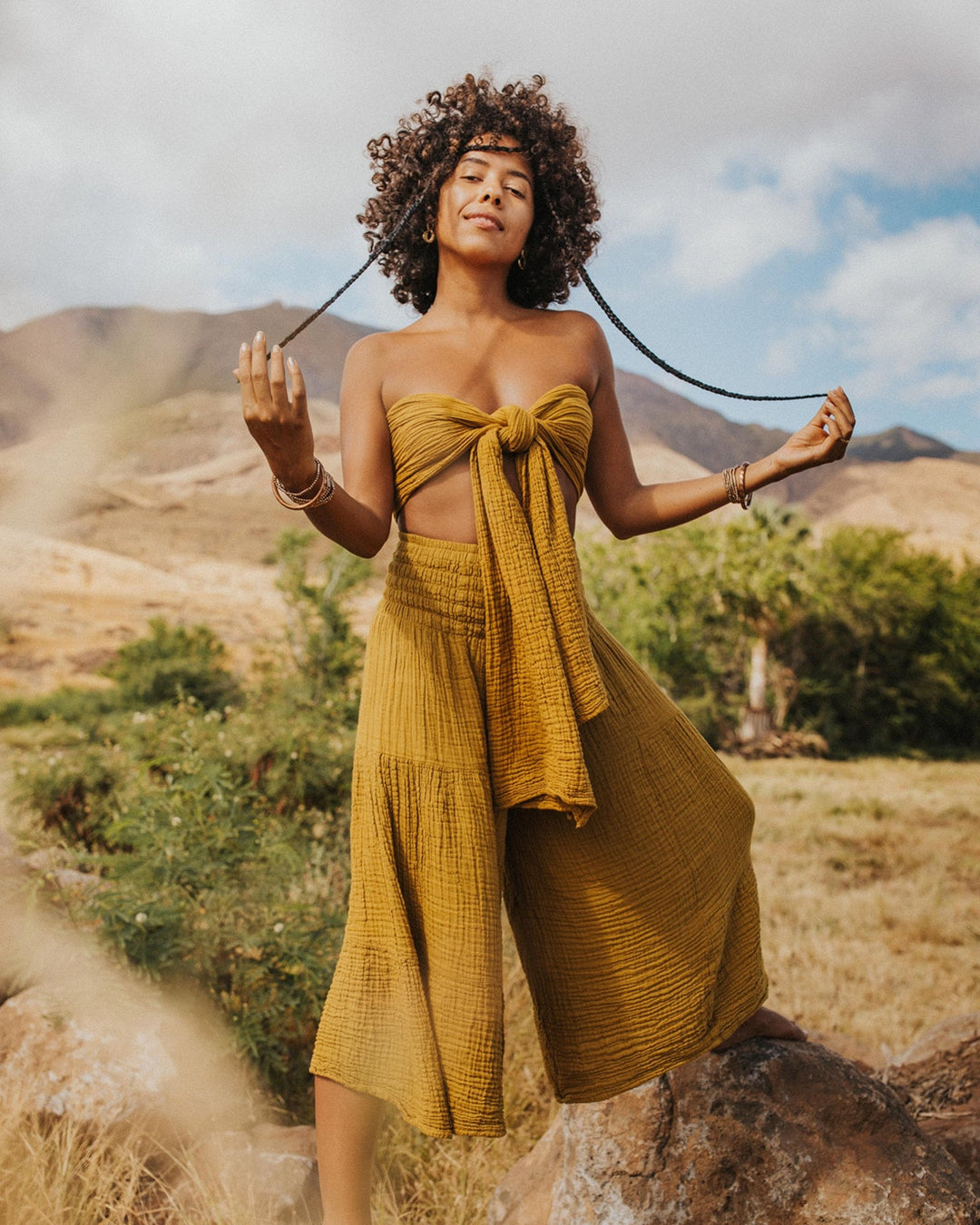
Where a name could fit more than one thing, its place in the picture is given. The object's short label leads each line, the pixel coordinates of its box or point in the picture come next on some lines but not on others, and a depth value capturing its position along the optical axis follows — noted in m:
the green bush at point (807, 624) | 16.64
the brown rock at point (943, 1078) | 2.65
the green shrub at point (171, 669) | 12.13
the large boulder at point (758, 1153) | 2.08
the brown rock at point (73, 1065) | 2.50
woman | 1.75
